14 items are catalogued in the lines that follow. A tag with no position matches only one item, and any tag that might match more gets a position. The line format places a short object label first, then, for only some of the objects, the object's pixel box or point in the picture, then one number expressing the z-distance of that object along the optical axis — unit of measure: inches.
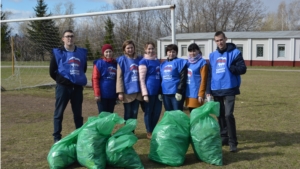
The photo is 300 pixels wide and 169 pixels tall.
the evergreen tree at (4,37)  773.3
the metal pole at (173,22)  295.1
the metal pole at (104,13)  316.5
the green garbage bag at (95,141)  159.6
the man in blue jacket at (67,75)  197.8
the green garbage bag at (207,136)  169.9
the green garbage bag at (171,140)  170.2
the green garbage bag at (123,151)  159.6
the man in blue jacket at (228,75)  193.9
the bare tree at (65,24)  516.7
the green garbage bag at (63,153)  163.5
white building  1245.7
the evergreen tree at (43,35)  524.8
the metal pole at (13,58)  560.0
